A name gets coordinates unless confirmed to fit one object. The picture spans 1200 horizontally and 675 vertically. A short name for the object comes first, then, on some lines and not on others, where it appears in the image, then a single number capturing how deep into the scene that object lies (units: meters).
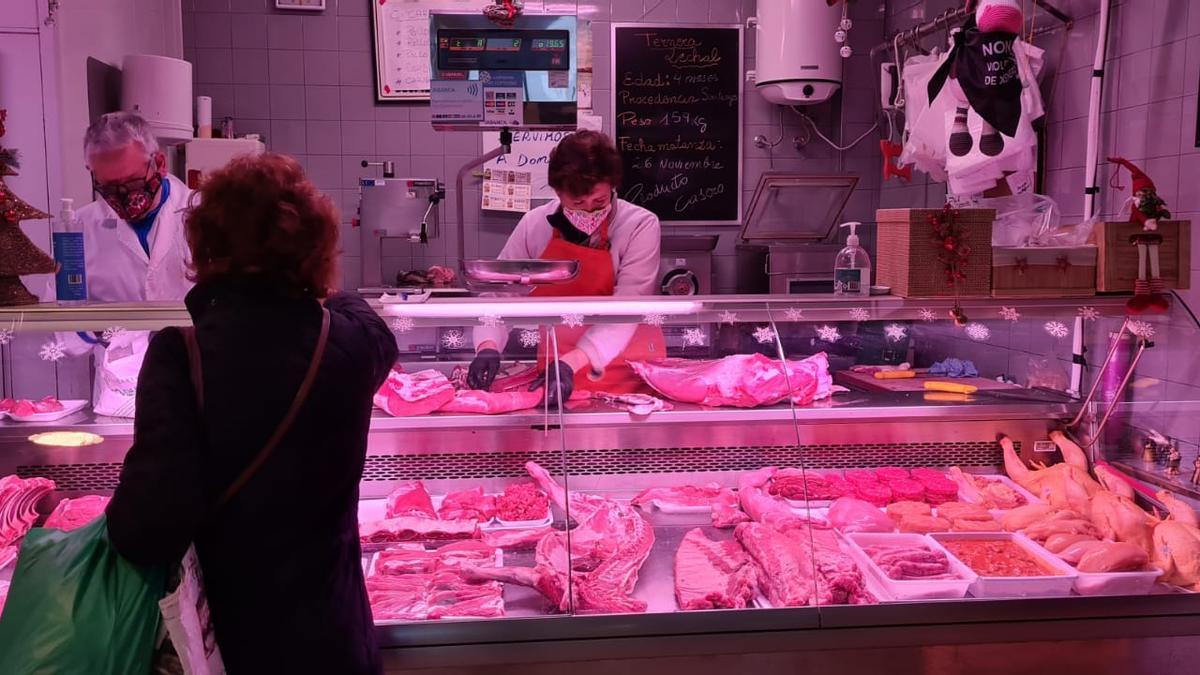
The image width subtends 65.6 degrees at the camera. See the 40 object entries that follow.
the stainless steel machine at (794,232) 6.07
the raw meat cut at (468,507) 2.86
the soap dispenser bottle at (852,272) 3.01
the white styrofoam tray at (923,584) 2.49
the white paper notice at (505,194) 7.02
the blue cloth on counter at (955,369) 3.35
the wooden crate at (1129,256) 2.92
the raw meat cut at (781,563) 2.48
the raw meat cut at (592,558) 2.44
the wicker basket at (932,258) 2.90
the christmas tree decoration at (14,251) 2.66
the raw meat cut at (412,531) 2.74
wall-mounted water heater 6.27
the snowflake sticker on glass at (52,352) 2.73
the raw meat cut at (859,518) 2.82
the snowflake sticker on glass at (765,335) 2.95
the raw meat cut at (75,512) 2.69
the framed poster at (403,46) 6.85
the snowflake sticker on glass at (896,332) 3.06
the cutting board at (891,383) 3.26
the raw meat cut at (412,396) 2.94
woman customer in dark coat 1.74
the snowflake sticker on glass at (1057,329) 3.06
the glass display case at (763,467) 2.47
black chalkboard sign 7.11
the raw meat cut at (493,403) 2.95
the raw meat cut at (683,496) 2.97
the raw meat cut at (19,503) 2.69
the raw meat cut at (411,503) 2.86
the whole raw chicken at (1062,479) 2.95
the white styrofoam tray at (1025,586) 2.52
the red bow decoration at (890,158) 5.25
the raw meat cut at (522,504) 2.87
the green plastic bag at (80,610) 1.77
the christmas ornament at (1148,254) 2.93
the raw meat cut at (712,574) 2.44
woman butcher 3.81
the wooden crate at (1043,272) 2.92
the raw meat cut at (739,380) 3.03
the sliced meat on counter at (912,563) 2.57
